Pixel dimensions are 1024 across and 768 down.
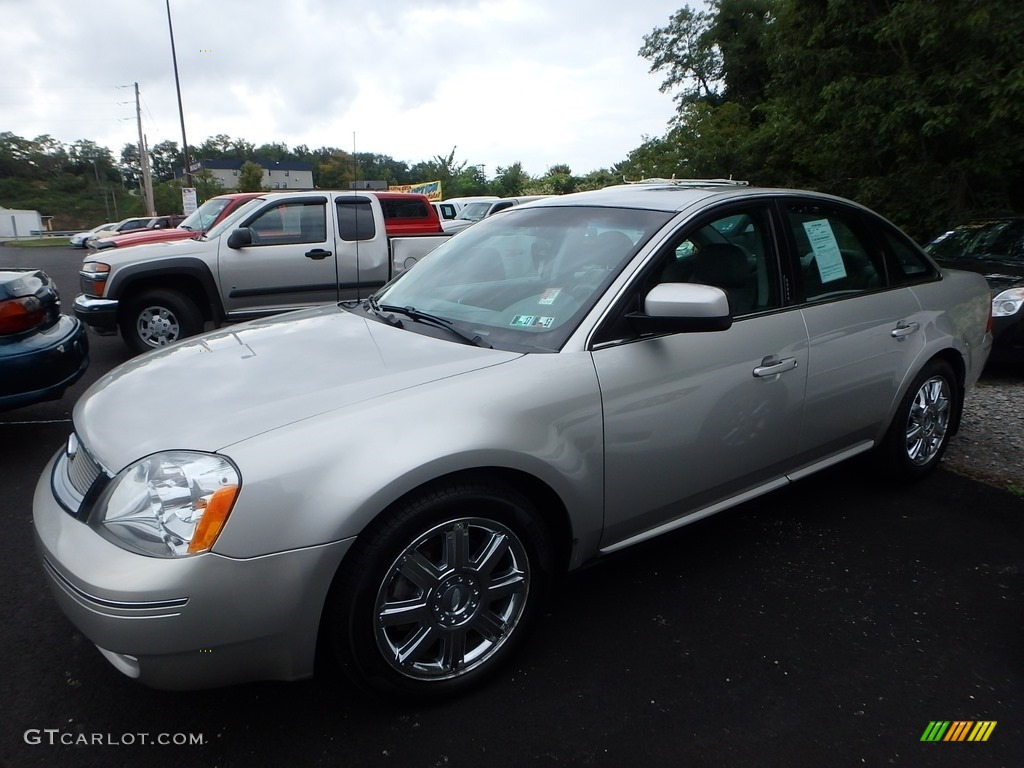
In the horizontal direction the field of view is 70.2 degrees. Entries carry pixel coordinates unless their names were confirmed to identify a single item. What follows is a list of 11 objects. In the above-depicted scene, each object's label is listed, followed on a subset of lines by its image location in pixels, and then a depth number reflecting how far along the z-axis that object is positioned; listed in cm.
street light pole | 2769
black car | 559
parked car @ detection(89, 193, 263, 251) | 901
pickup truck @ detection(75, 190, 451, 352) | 719
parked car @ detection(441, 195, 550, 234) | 1666
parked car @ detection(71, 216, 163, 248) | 2912
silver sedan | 193
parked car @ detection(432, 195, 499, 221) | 2036
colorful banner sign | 2878
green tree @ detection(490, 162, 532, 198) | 4308
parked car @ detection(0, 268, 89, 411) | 415
